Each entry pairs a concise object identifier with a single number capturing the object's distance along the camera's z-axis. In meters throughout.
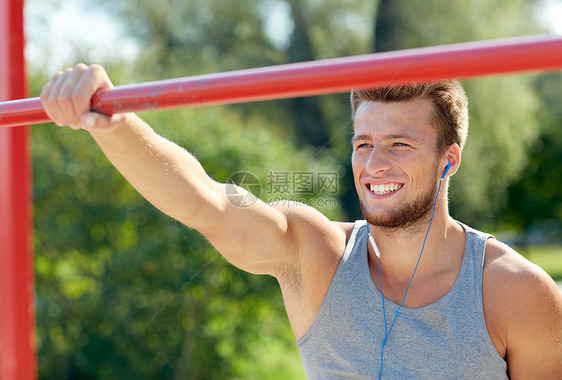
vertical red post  4.36
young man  3.97
